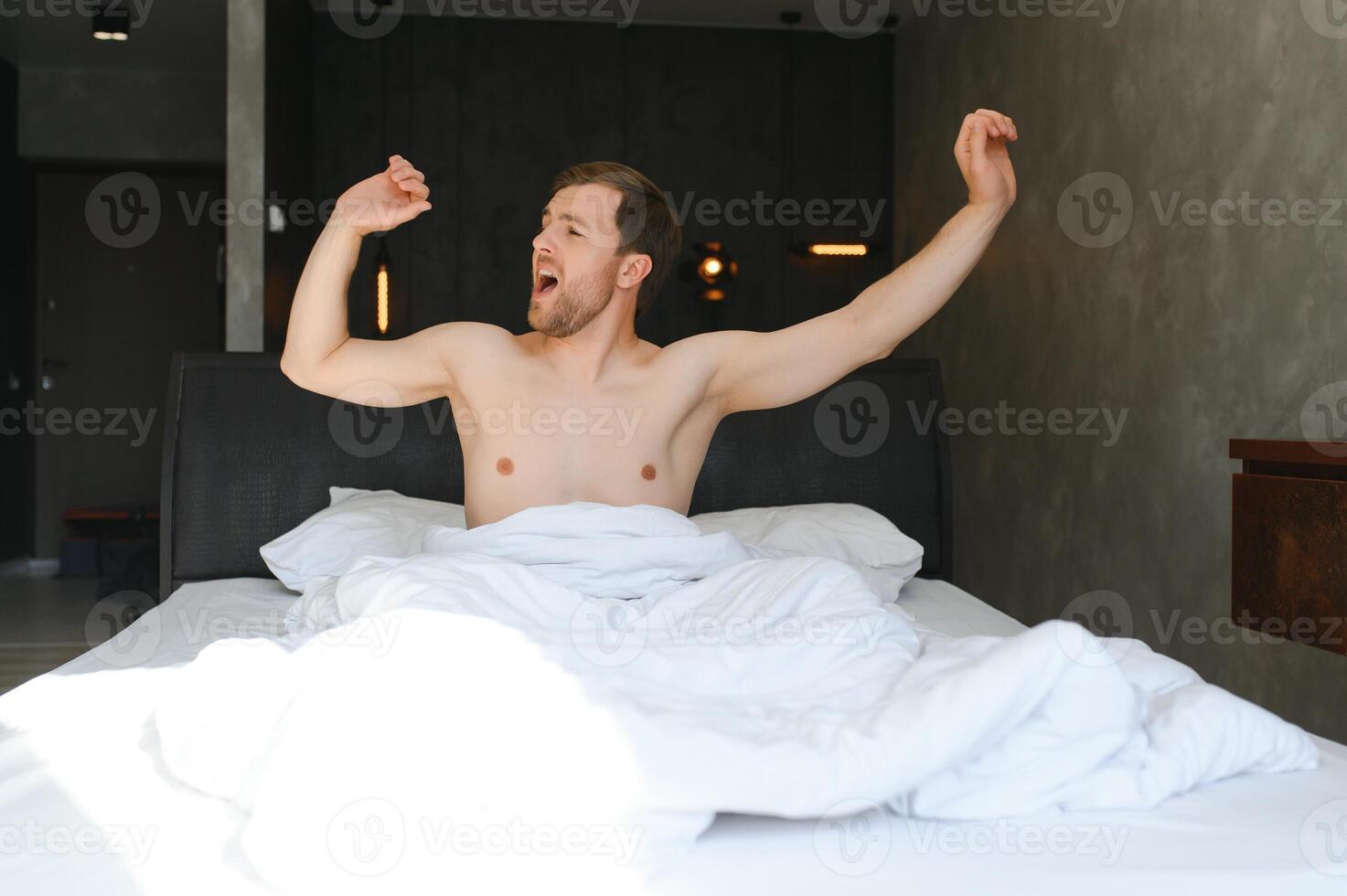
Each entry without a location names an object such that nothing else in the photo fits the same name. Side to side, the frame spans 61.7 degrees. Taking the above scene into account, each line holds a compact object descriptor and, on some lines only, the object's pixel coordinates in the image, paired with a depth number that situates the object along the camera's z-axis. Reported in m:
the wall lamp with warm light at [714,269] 4.77
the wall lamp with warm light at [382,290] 4.33
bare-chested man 1.69
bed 0.86
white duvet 0.88
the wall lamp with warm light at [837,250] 4.76
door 6.29
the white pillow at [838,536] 2.23
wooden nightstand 1.67
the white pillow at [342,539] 2.14
